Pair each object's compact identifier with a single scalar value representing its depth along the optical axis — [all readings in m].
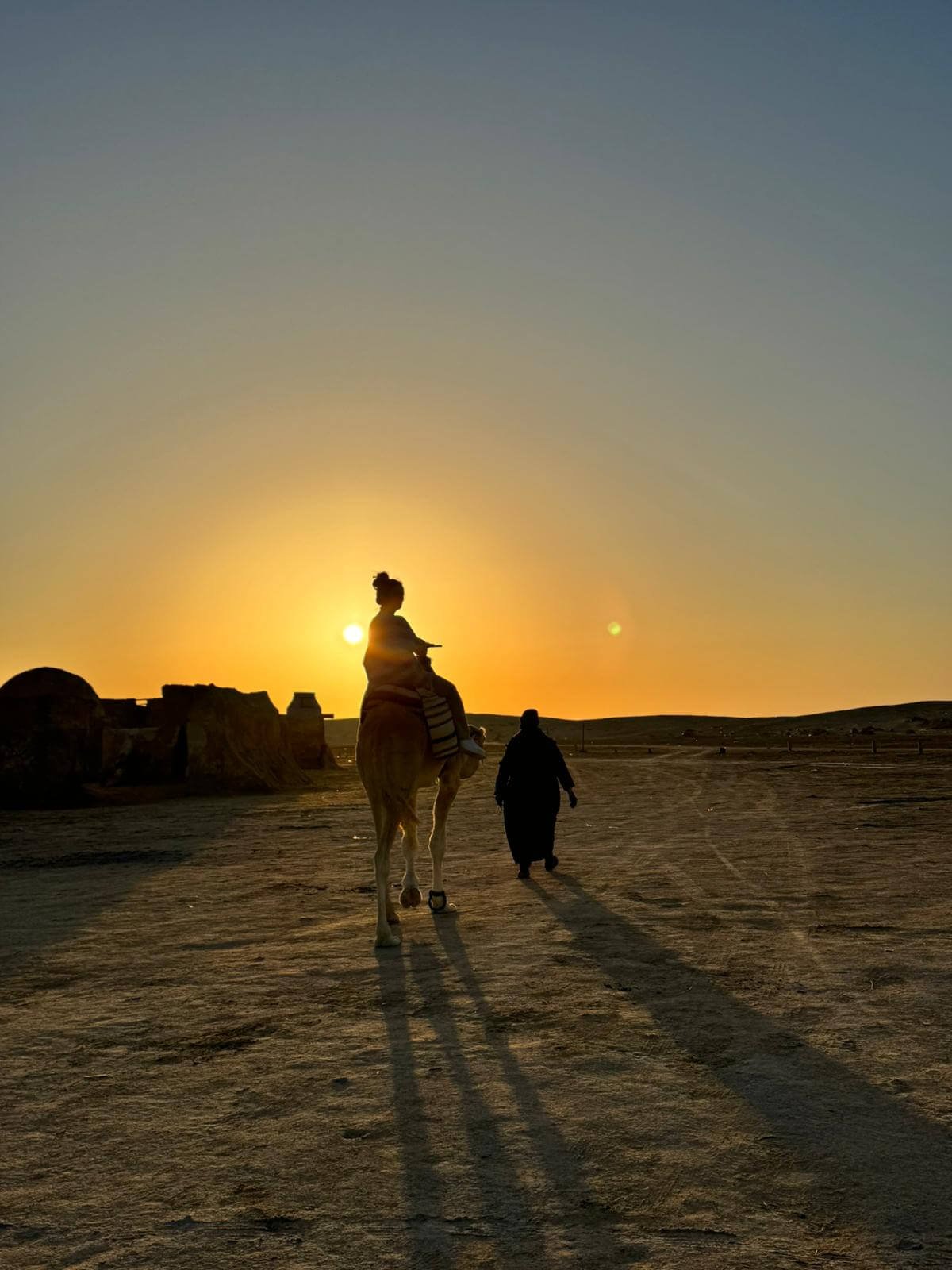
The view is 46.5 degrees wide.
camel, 9.18
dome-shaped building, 25.42
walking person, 13.10
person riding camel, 9.48
